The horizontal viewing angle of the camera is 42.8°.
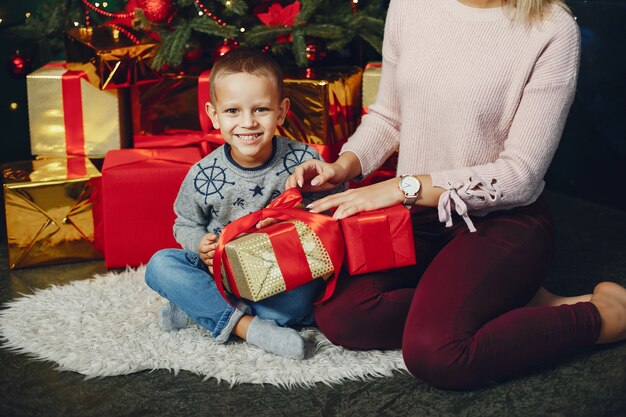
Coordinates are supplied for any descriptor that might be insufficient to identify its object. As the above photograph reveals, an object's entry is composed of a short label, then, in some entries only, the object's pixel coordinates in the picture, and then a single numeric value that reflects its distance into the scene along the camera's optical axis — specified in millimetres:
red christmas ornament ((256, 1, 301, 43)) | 2449
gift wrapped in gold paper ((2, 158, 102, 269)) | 2318
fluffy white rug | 1773
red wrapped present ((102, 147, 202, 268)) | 2307
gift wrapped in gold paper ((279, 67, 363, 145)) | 2389
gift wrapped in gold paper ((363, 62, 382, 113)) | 2514
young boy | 1864
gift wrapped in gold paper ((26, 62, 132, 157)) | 2488
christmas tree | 2391
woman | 1675
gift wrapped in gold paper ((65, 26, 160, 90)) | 2387
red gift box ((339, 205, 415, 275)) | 1753
